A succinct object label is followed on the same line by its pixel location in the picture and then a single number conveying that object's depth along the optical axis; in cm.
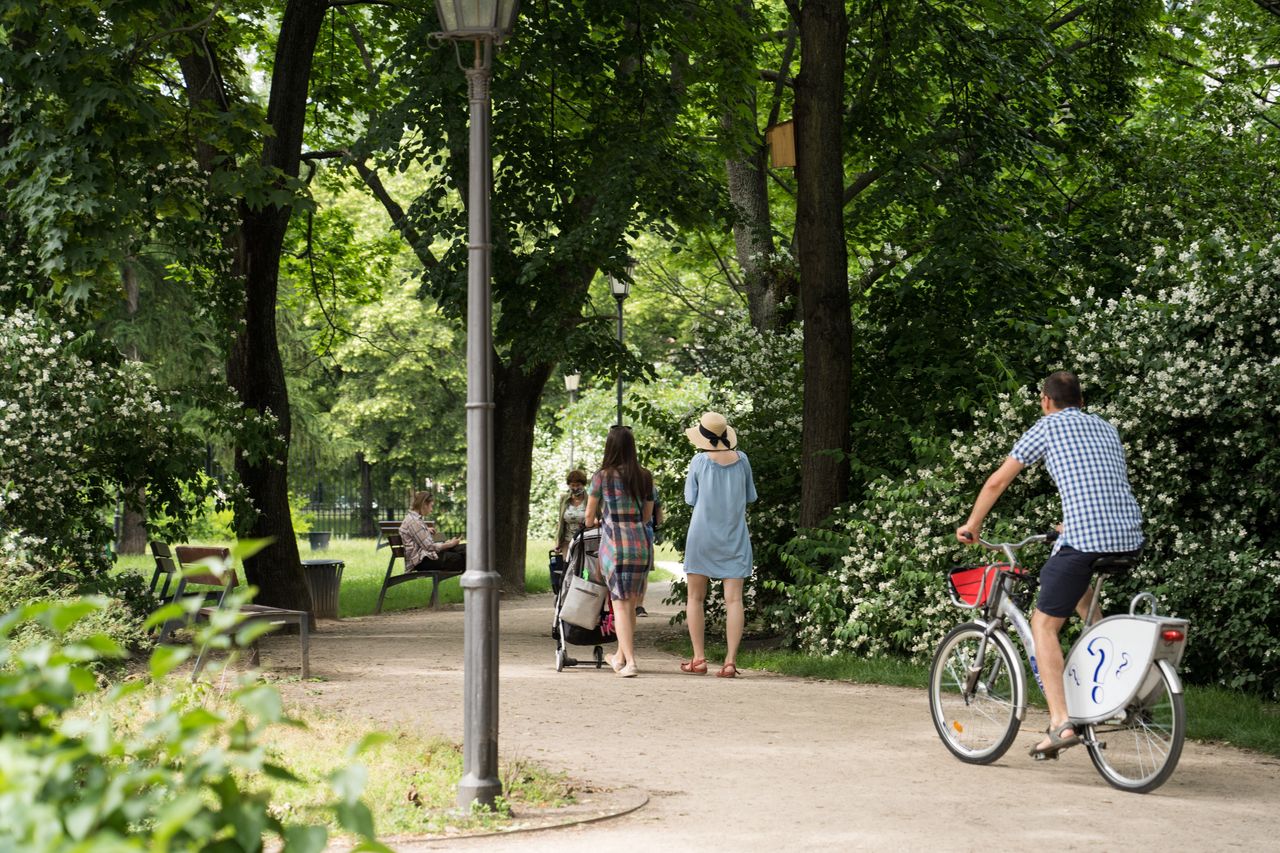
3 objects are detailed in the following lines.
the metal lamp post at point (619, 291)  2645
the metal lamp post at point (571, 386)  3559
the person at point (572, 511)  1778
